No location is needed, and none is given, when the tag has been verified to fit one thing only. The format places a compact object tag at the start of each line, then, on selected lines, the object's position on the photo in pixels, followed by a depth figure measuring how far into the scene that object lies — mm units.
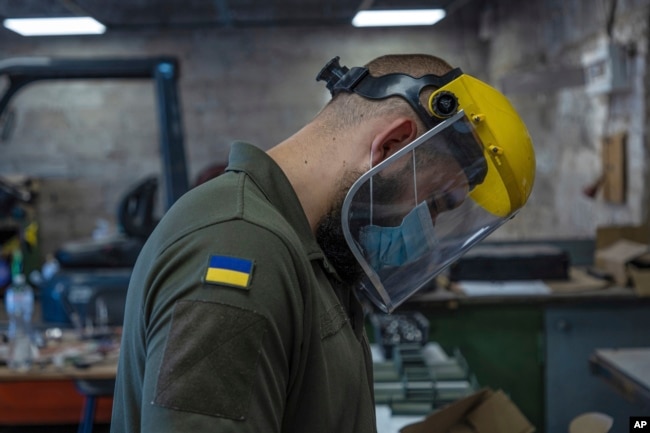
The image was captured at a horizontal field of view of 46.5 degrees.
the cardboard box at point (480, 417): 1679
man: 872
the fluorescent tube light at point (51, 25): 4141
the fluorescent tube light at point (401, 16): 4246
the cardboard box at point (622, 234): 3957
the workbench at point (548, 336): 3625
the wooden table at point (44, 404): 3711
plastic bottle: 3062
